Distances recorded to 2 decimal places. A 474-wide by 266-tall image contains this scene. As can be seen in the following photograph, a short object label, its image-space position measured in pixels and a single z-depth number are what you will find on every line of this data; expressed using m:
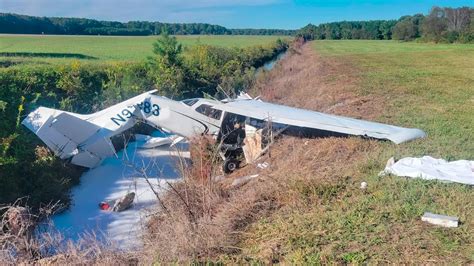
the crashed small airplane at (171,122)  11.31
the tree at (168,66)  20.89
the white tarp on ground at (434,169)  7.13
